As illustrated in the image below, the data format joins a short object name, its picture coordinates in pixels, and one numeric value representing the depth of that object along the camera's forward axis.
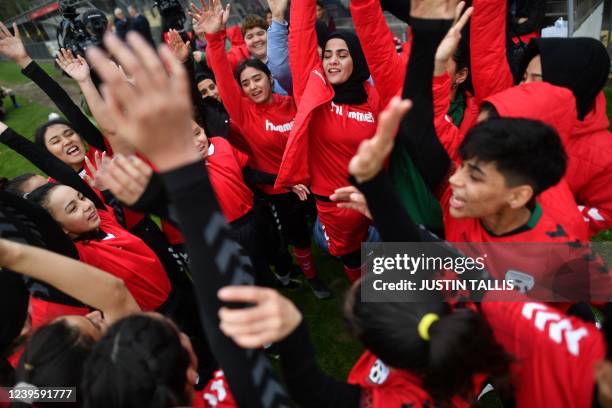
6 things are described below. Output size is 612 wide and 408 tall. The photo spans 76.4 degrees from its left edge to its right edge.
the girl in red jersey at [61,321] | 1.25
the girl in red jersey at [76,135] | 2.67
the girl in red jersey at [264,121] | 2.79
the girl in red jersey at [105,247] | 2.06
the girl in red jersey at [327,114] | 2.43
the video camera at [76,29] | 3.78
